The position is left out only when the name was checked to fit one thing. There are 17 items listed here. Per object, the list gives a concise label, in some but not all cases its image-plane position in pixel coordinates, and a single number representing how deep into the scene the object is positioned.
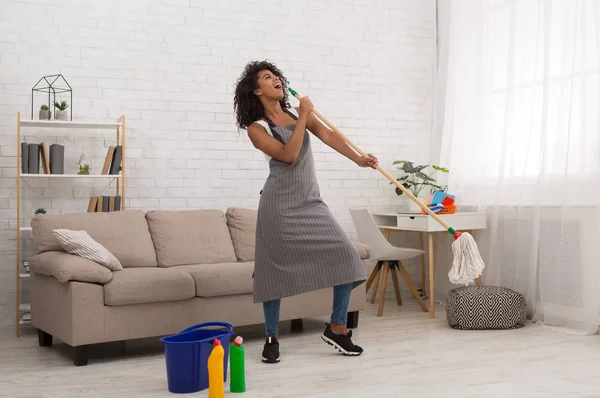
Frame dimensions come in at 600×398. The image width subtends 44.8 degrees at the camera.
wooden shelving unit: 4.55
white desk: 5.04
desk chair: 5.12
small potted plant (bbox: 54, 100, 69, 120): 4.71
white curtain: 4.40
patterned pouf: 4.58
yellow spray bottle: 2.90
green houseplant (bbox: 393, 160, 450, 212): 5.58
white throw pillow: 3.85
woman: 3.59
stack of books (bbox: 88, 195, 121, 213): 4.76
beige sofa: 3.71
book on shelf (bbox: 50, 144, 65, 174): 4.66
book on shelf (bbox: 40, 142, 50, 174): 4.64
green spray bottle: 3.10
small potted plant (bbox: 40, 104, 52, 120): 4.64
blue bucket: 3.11
